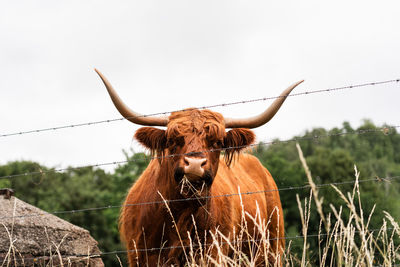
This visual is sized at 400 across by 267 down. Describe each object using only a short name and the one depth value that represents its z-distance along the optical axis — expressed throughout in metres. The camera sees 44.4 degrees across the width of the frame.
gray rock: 5.09
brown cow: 4.44
